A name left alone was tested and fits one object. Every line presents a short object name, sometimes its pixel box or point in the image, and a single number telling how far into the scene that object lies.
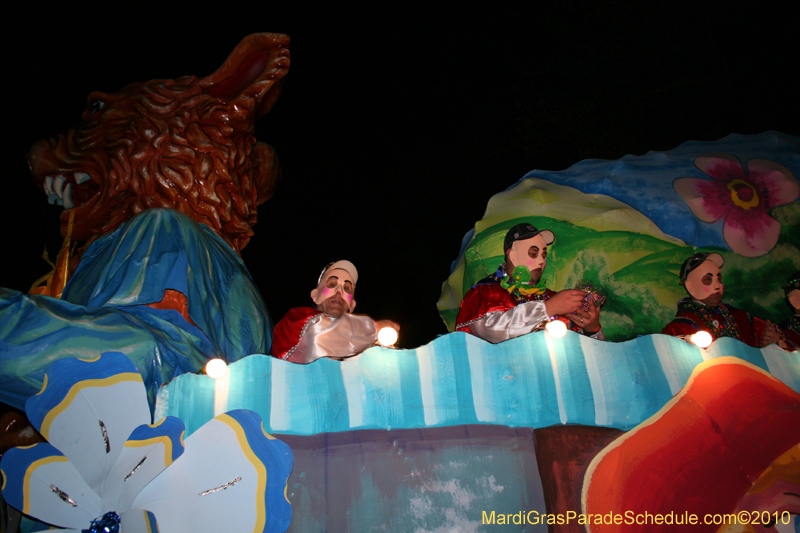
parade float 1.88
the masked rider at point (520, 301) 3.01
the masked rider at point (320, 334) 2.83
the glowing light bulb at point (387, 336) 2.33
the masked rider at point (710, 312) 3.61
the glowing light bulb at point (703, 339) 2.43
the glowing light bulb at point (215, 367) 2.17
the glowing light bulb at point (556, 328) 2.36
